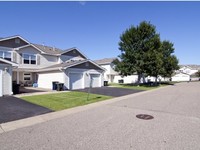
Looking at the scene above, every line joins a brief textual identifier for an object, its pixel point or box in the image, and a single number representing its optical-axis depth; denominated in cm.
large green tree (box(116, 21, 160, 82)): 2495
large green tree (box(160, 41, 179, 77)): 3475
